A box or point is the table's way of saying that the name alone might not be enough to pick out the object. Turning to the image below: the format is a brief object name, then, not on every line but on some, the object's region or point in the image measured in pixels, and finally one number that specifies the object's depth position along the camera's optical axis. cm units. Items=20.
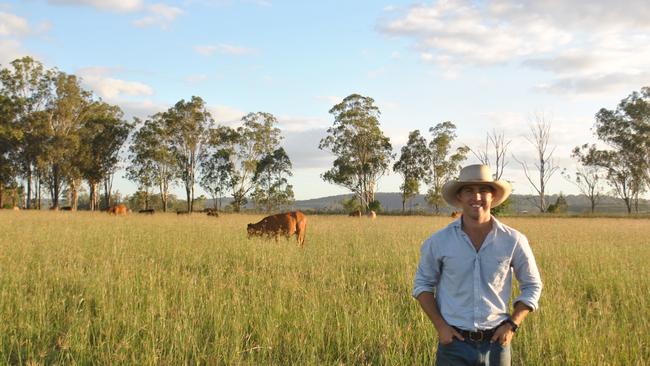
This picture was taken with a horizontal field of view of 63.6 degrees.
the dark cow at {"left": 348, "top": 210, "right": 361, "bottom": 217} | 4082
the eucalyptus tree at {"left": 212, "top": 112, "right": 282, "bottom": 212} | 5709
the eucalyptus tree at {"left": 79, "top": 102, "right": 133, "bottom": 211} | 5441
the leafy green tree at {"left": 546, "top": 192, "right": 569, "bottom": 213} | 5412
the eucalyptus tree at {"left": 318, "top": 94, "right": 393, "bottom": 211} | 5716
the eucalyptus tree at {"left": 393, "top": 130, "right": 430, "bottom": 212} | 5981
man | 289
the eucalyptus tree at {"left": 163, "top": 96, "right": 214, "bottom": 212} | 5503
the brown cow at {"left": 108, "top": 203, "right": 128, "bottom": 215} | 3862
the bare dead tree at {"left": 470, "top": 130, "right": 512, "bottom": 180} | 4747
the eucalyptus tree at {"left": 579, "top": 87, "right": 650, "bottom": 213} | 5603
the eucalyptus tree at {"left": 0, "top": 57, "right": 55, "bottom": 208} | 5006
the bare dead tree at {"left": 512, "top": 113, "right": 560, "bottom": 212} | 5416
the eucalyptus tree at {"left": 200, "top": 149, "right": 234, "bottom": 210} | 5812
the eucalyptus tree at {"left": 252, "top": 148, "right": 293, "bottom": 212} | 5944
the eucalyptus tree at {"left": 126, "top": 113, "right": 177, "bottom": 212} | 5556
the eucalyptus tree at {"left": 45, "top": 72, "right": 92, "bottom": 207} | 5053
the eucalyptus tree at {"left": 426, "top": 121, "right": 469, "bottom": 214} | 5894
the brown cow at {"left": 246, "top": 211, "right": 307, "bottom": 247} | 1484
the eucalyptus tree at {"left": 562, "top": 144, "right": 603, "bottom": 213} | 6309
